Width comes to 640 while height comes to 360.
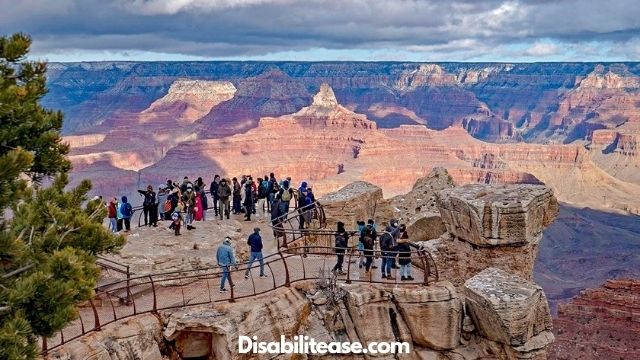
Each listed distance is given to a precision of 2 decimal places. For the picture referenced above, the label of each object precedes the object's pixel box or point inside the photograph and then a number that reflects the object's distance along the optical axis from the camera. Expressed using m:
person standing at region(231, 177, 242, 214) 24.94
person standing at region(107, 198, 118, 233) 22.16
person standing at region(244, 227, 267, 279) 17.34
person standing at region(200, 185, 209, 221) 23.89
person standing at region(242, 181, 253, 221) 24.61
